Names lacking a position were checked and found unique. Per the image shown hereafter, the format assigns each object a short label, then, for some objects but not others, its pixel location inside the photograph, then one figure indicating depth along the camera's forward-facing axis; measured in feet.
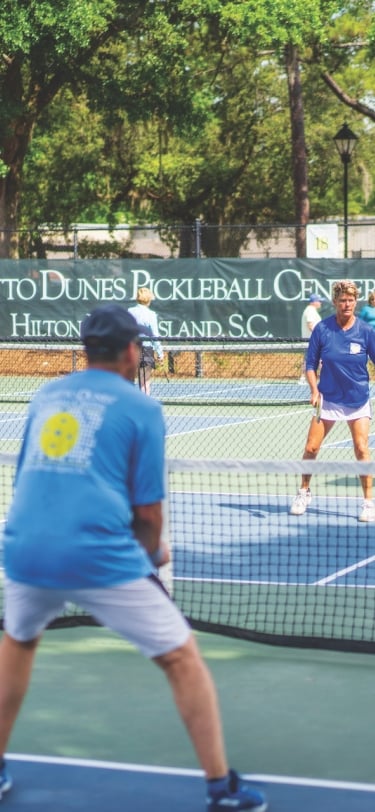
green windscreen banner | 76.54
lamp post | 101.09
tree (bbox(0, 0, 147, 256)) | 85.81
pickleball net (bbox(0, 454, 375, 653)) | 23.04
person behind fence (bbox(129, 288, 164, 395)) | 53.36
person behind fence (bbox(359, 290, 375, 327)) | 54.85
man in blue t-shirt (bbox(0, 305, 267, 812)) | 13.52
